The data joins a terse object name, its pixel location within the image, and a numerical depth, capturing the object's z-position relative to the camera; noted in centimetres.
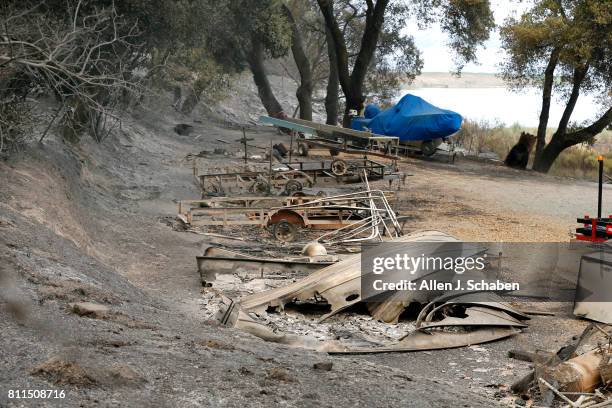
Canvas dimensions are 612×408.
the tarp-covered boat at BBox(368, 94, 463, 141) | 3300
